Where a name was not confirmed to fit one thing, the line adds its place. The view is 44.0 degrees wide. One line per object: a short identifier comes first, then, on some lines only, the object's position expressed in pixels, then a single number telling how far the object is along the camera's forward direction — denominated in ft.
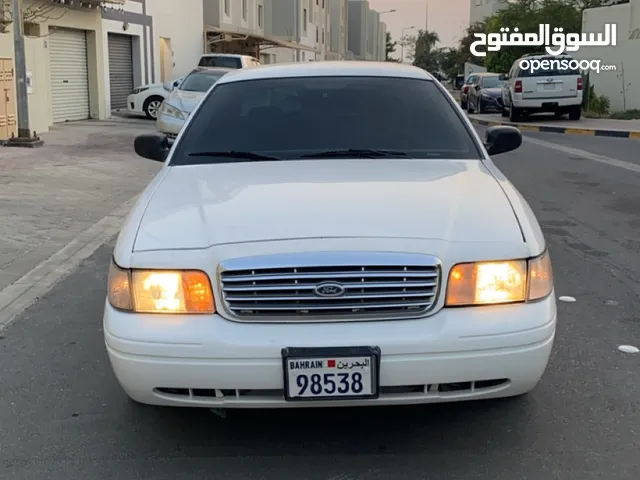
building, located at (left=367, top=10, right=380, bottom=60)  319.06
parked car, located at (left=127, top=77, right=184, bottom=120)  74.54
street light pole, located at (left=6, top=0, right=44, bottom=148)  46.32
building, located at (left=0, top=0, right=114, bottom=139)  51.80
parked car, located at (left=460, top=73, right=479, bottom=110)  100.65
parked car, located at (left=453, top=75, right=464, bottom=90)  160.02
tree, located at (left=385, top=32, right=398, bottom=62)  392.02
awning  108.27
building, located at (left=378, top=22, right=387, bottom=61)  359.27
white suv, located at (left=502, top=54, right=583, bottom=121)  71.31
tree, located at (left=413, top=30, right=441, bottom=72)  278.87
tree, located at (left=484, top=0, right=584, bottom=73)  116.37
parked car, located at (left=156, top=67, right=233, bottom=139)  45.29
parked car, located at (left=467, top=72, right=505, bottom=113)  90.68
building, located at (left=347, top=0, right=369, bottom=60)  291.99
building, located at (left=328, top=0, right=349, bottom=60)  230.48
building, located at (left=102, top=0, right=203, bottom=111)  77.01
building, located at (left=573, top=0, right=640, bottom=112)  75.25
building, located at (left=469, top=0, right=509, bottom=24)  197.26
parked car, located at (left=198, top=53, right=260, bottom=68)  75.40
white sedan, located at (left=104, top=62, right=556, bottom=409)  9.53
